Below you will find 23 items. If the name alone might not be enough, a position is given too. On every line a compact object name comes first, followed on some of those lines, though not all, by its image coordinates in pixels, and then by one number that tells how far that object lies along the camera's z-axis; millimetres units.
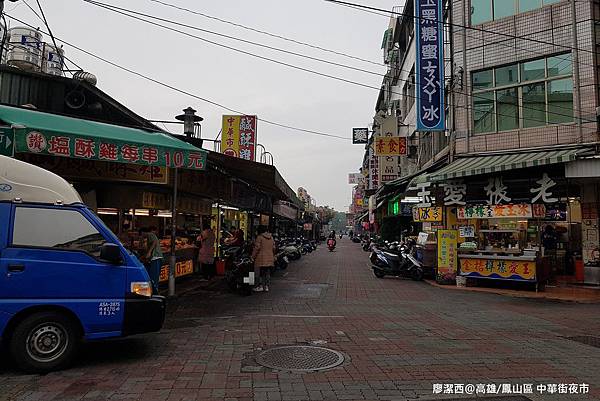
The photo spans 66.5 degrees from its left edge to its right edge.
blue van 5203
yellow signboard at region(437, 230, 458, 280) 14734
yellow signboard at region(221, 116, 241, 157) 20656
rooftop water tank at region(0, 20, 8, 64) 11372
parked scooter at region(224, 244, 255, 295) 11773
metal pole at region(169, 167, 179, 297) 10953
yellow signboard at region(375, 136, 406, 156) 23875
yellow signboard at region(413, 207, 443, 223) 15352
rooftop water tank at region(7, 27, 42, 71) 11711
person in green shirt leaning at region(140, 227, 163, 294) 10422
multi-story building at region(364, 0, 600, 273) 13031
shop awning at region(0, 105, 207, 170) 7289
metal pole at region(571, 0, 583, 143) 13250
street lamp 14477
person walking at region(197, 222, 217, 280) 14305
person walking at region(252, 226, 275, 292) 12273
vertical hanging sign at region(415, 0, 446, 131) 15422
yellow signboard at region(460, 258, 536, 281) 13089
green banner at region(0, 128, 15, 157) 7062
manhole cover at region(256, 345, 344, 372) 5668
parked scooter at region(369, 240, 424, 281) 16359
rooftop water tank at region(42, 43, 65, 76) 12998
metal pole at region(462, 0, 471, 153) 15328
